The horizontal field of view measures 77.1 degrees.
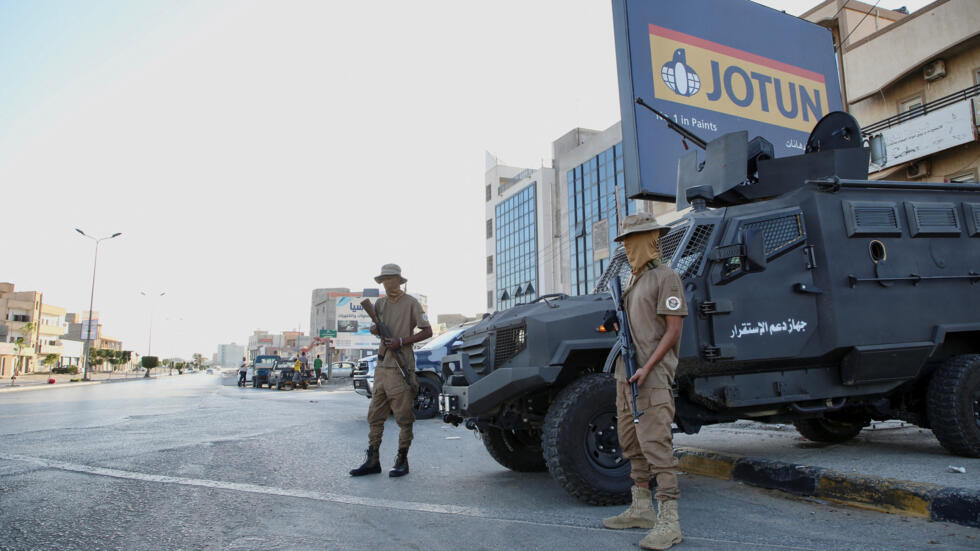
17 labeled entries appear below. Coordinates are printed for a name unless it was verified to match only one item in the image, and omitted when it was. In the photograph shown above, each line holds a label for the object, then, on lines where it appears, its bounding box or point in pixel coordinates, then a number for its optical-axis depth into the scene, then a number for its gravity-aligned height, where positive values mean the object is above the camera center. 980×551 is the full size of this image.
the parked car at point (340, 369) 39.69 +0.04
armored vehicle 4.22 +0.22
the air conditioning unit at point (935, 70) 16.55 +7.78
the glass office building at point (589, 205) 36.72 +10.07
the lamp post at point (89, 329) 43.46 +3.21
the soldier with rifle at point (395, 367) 5.30 +0.02
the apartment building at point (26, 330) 65.81 +5.47
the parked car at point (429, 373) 10.55 -0.08
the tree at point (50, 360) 71.56 +1.67
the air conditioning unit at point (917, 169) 16.61 +5.16
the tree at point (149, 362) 69.84 +1.34
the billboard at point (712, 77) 11.60 +5.89
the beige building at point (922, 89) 15.66 +7.63
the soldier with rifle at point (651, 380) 3.19 -0.08
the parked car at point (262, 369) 32.03 +0.10
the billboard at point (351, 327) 52.91 +3.72
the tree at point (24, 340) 63.38 +3.73
